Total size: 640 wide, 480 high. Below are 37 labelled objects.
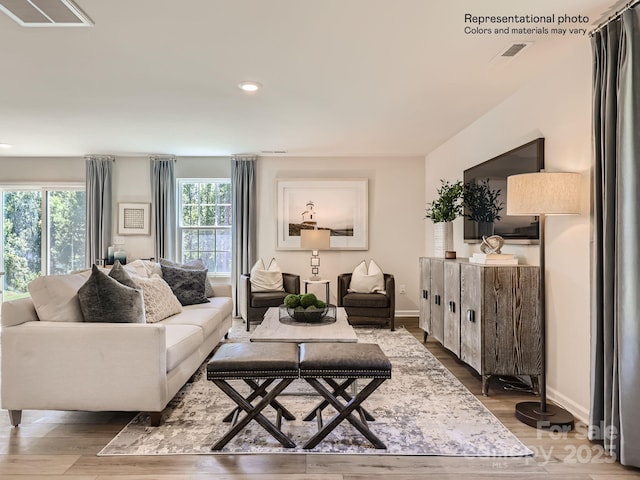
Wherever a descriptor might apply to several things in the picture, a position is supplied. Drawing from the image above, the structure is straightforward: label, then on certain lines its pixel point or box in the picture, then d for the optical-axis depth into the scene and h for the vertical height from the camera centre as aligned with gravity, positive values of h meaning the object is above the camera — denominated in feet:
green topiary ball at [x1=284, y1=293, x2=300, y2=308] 11.37 -1.74
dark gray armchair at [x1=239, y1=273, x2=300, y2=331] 17.51 -2.71
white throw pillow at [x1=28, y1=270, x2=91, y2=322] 8.71 -1.30
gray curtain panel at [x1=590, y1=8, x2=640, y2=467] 6.70 -0.06
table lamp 18.04 -0.07
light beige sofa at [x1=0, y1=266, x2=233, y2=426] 8.21 -2.56
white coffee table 9.44 -2.29
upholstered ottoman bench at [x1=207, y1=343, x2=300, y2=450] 7.34 -2.41
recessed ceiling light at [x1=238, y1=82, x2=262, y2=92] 10.78 +3.98
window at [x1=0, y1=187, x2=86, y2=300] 20.79 +0.26
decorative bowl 11.10 -2.04
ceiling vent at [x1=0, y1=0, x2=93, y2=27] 7.01 +3.96
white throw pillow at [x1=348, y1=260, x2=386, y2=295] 18.34 -1.93
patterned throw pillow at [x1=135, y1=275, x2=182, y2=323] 11.27 -1.75
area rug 7.48 -3.80
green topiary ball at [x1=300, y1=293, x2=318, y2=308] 11.36 -1.73
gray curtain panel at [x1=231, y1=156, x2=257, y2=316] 20.08 +0.99
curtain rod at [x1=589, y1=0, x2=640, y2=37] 6.91 +3.86
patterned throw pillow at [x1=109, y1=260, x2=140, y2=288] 10.07 -0.90
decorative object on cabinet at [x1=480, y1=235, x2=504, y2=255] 10.80 -0.19
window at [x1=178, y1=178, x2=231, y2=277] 21.09 +0.69
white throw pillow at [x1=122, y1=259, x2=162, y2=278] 12.39 -0.97
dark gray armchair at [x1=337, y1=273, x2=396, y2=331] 17.37 -2.92
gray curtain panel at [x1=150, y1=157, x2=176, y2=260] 20.29 +1.55
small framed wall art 20.58 +0.98
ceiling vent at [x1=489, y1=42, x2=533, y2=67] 8.63 +3.97
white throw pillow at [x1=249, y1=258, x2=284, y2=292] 18.58 -1.90
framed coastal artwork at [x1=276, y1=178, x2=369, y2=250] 20.34 +1.43
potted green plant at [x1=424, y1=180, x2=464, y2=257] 15.03 +0.82
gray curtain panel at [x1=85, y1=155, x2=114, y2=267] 20.21 +1.60
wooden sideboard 9.90 -2.04
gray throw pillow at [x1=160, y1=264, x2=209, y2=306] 14.02 -1.58
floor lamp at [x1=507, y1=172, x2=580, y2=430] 8.34 +0.65
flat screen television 10.21 +1.74
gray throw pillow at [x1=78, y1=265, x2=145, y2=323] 8.73 -1.33
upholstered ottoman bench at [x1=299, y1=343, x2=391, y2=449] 7.40 -2.41
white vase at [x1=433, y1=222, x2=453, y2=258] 15.49 +0.00
